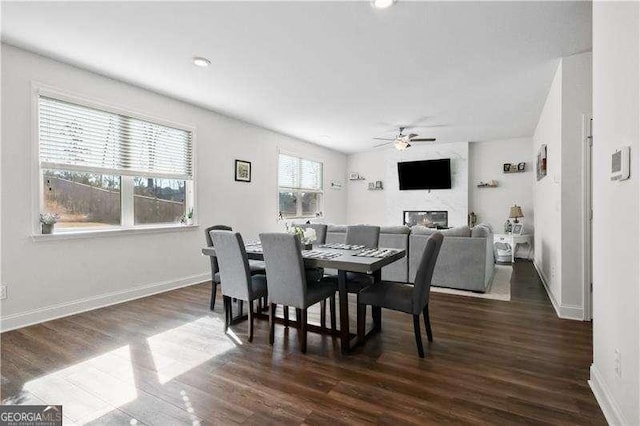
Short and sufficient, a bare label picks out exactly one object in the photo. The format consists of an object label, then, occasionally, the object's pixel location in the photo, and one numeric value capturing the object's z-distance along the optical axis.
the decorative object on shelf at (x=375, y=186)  8.84
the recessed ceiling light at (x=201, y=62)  3.33
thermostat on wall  1.54
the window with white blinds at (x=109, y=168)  3.42
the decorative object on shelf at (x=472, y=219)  7.66
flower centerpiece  3.24
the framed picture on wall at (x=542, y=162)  4.60
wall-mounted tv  7.77
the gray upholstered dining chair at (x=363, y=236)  3.76
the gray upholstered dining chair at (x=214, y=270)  3.54
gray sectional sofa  4.25
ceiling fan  5.76
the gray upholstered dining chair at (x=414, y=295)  2.48
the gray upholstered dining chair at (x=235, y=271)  2.77
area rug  4.16
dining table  2.51
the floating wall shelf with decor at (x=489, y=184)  7.48
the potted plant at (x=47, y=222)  3.29
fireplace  7.92
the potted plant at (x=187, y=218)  4.81
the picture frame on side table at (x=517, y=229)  6.93
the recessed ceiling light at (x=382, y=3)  2.38
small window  6.88
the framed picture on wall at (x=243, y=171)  5.59
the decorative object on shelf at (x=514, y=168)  7.16
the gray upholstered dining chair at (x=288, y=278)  2.53
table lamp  6.90
